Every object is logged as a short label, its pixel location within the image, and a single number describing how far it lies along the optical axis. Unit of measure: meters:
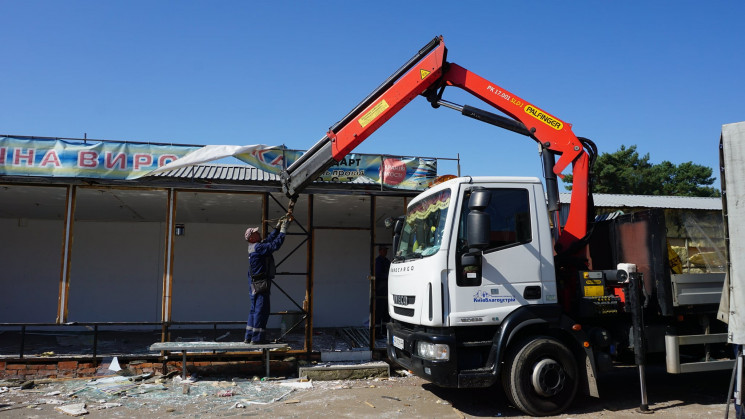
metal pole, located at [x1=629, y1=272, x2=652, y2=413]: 5.90
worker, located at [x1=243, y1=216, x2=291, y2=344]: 7.82
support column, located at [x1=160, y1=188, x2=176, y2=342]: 8.04
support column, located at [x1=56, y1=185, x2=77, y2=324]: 7.95
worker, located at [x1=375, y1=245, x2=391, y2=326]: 9.53
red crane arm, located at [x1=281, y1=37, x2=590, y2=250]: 6.70
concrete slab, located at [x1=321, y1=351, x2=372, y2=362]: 8.45
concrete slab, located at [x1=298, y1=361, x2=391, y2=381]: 7.83
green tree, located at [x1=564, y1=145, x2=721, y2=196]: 33.69
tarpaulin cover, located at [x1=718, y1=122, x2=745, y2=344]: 4.80
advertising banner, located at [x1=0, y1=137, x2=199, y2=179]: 7.78
